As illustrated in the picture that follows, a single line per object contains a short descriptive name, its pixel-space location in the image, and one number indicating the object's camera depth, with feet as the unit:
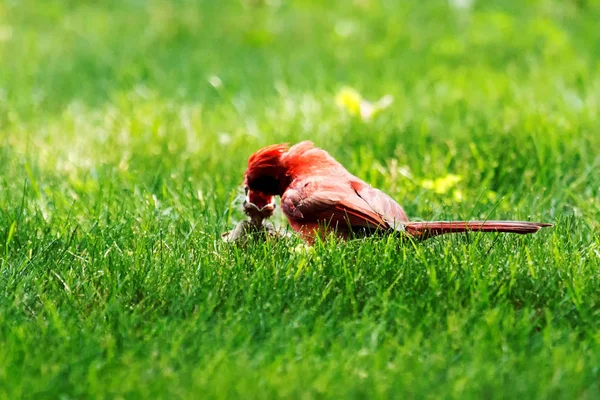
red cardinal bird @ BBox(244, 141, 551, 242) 23.66
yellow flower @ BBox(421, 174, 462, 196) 30.35
